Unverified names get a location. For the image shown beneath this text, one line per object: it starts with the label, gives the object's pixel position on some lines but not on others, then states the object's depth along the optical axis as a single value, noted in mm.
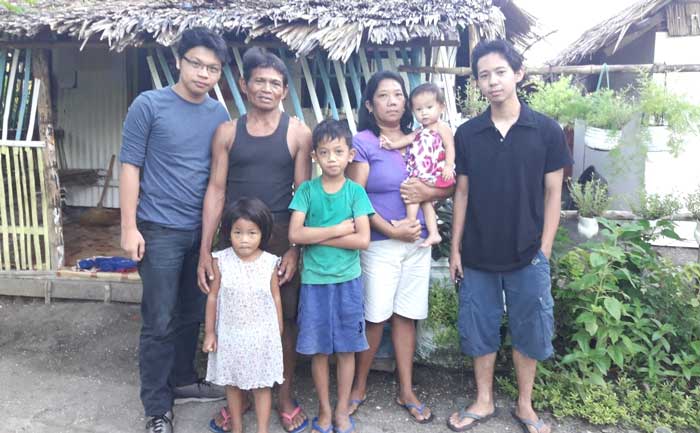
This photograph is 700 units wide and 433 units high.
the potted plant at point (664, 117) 3279
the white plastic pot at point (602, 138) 3447
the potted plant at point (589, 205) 3457
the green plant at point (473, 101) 4492
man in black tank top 2822
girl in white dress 2773
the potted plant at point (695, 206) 3391
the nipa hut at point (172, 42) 4180
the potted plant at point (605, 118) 3405
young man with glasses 2844
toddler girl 2984
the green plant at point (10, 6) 3087
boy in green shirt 2812
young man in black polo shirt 2812
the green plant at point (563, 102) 3602
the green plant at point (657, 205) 3418
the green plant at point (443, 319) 3490
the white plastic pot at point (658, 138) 3371
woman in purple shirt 2949
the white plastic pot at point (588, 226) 3518
